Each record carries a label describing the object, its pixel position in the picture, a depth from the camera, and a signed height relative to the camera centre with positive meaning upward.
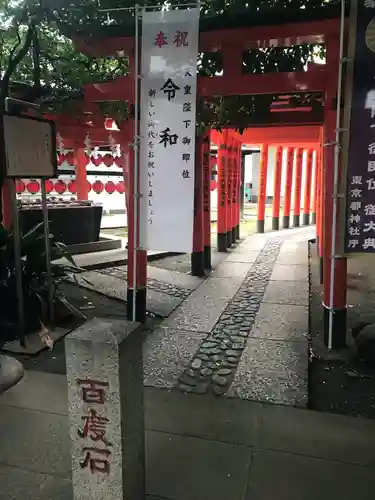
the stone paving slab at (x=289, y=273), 8.05 -1.59
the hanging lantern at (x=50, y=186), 15.40 +0.31
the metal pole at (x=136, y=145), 4.07 +0.51
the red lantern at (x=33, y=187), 14.73 +0.26
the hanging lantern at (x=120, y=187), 17.88 +0.33
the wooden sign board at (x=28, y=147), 4.13 +0.51
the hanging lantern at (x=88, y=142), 10.77 +1.44
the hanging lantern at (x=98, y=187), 17.12 +0.31
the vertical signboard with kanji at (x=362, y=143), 3.65 +0.49
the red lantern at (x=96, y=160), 16.60 +1.40
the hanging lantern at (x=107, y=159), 16.84 +1.43
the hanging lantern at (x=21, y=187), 14.30 +0.25
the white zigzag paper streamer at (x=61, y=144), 10.10 +1.53
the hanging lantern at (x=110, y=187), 17.53 +0.32
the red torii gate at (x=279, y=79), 4.12 +1.26
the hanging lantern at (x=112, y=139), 9.80 +1.38
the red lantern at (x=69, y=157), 15.71 +1.40
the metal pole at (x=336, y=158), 3.75 +0.36
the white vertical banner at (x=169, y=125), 3.90 +0.69
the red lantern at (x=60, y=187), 15.60 +0.28
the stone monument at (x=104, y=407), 1.93 -1.03
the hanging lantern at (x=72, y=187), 15.93 +0.28
